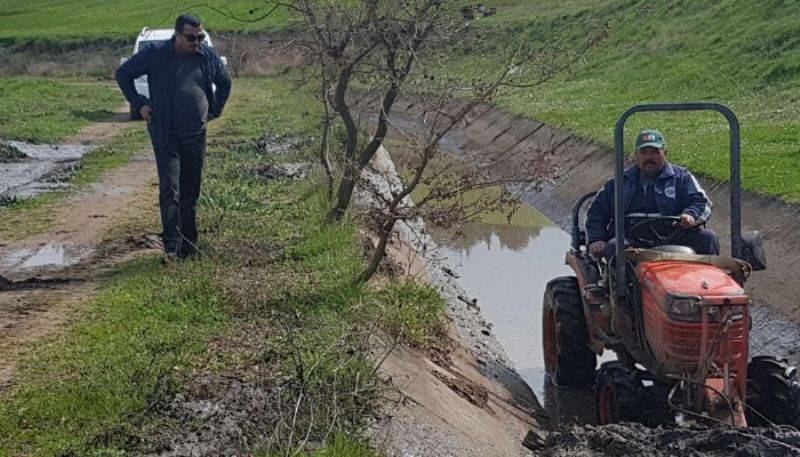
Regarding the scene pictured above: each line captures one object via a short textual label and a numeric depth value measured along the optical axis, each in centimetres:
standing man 1007
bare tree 985
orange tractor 760
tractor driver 901
